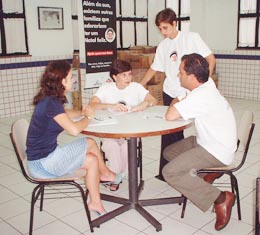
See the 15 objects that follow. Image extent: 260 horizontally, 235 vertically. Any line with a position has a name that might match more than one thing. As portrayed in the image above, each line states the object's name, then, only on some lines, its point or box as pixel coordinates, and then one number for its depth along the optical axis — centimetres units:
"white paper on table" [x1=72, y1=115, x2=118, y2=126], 247
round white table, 224
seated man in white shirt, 232
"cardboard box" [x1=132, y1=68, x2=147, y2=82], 596
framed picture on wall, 607
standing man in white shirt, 295
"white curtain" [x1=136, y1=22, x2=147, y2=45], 750
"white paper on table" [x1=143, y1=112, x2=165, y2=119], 263
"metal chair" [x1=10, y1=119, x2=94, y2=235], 226
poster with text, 474
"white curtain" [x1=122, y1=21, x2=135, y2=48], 726
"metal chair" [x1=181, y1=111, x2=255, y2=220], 239
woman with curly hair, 220
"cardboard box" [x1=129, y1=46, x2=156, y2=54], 665
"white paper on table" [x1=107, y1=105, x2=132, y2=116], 281
